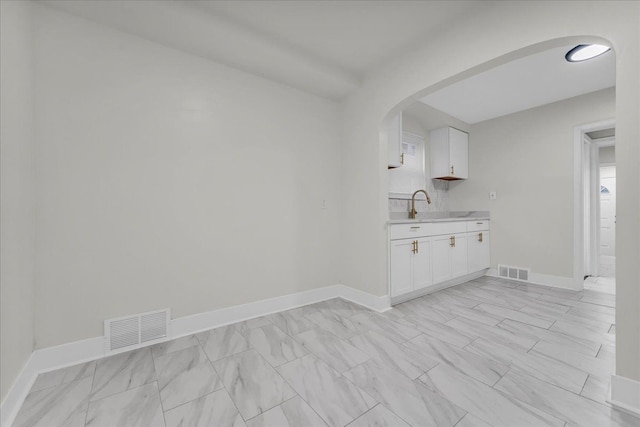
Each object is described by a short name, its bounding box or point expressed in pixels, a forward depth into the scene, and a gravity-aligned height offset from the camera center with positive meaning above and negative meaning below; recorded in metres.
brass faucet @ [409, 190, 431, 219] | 3.69 -0.07
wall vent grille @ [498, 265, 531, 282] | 3.72 -1.02
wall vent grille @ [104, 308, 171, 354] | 1.87 -0.90
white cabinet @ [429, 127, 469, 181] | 4.08 +0.85
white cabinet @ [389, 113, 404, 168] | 3.20 +0.81
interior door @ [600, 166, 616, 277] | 5.69 -0.22
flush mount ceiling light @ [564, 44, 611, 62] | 2.26 +1.36
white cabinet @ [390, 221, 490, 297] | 2.81 -0.60
